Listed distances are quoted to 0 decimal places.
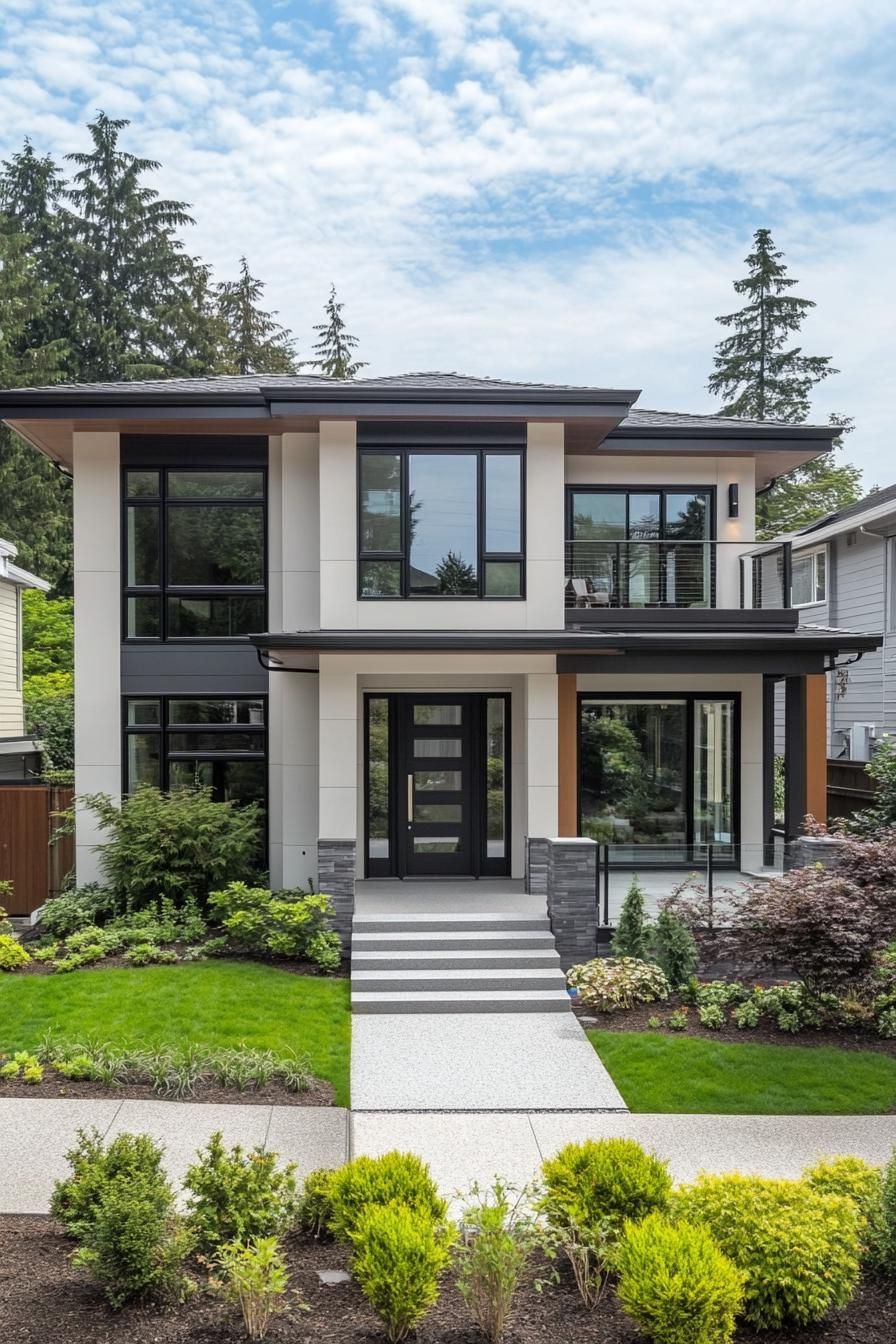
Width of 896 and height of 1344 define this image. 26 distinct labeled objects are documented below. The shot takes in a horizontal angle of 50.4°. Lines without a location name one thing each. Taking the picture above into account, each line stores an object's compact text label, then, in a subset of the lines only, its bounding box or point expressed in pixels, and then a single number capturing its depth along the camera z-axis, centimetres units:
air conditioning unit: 1820
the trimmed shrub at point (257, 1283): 381
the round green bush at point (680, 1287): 364
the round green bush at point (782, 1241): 395
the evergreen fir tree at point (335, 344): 3697
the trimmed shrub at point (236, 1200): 439
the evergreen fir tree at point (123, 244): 3173
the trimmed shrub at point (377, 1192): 442
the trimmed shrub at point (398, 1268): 380
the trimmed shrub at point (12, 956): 955
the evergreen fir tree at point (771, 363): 3344
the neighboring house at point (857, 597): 1759
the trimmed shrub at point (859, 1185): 447
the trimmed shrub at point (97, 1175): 430
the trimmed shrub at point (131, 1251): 400
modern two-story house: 1129
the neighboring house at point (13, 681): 1838
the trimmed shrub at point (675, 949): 916
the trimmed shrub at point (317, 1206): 459
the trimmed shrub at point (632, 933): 944
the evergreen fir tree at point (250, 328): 3591
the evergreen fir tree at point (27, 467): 2650
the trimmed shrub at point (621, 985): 874
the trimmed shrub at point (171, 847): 1105
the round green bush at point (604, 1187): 452
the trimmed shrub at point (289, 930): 988
